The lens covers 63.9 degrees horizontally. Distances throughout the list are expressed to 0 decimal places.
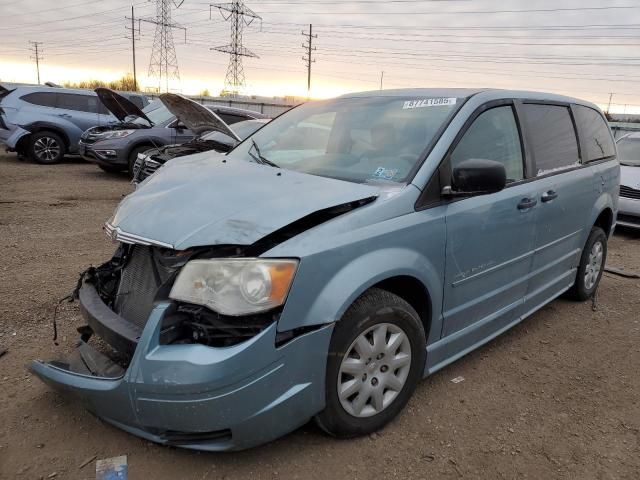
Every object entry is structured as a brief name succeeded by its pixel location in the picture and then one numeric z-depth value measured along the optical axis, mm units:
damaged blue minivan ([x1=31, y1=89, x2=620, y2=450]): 2078
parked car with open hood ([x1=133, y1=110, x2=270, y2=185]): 7582
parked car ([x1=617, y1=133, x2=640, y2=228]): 7703
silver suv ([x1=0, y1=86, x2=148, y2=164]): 12078
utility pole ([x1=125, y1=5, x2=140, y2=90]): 52750
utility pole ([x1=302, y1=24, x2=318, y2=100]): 51038
